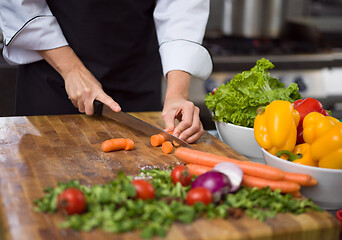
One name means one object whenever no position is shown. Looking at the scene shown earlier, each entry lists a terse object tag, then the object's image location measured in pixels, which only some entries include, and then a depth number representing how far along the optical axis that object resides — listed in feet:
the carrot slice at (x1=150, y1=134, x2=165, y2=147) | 4.52
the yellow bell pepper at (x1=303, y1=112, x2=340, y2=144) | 3.61
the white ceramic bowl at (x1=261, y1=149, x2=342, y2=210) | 3.38
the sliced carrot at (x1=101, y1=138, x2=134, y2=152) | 4.28
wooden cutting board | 2.85
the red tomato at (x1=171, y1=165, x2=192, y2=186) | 3.39
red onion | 3.13
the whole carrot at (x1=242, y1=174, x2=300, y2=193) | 3.35
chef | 5.34
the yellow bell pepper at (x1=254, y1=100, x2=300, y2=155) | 3.74
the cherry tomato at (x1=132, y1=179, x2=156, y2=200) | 3.11
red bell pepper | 4.02
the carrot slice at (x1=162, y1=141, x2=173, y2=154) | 4.35
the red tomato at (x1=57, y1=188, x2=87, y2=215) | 2.87
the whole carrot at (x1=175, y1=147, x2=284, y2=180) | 3.41
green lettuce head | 4.47
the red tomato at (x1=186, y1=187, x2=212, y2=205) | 3.06
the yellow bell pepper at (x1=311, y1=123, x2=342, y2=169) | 3.42
